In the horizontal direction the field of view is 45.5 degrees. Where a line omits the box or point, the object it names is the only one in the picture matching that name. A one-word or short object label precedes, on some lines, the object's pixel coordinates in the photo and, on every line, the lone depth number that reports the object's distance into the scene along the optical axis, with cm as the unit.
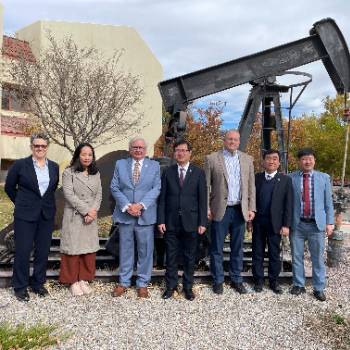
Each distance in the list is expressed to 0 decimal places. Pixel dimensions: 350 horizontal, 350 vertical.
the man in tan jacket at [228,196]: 496
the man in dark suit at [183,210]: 473
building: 1869
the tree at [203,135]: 2180
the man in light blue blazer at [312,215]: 499
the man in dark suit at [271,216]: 497
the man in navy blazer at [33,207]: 455
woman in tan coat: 476
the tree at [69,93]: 1544
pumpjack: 654
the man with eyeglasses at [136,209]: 479
